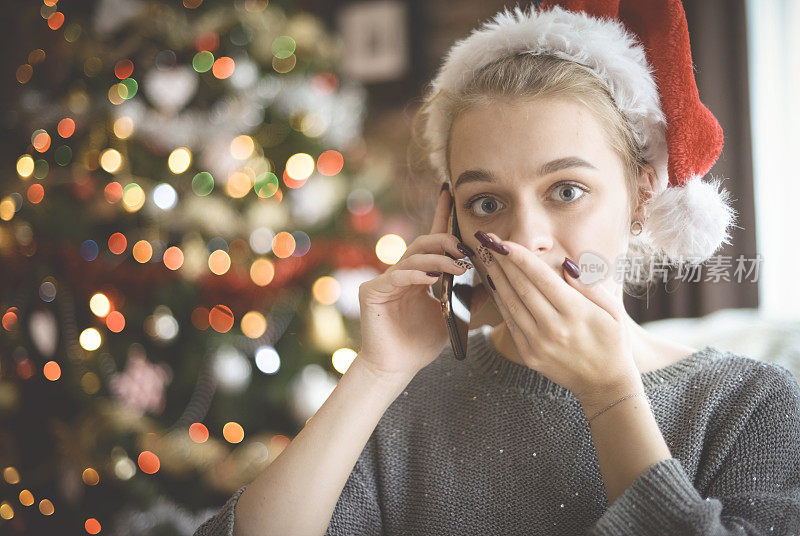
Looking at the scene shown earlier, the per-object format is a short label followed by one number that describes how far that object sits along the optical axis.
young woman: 0.83
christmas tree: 2.02
